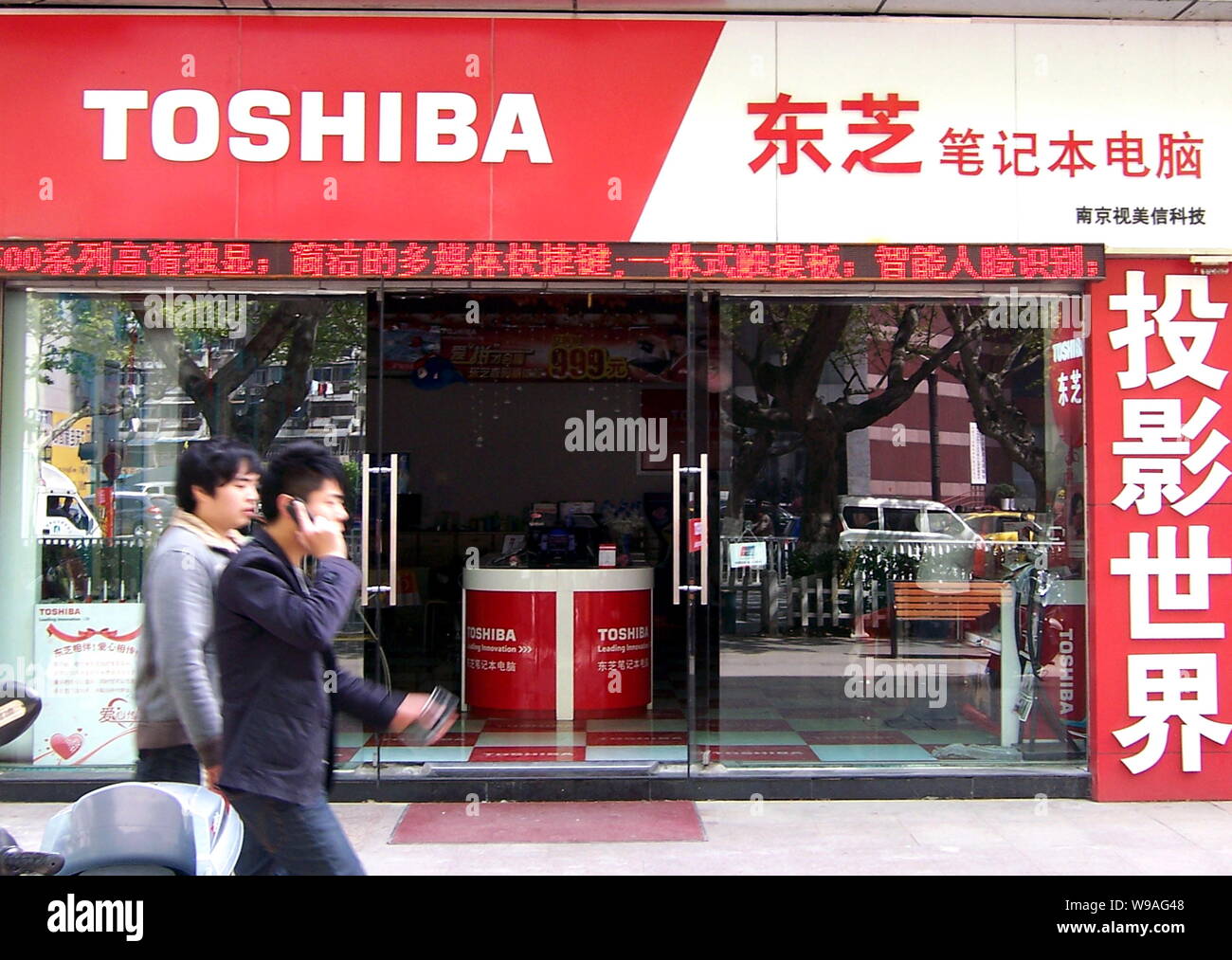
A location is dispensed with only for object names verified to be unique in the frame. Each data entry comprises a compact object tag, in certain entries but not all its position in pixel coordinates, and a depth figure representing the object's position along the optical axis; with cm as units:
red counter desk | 851
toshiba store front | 667
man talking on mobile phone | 312
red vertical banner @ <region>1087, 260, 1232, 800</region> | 670
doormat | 608
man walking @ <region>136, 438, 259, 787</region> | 348
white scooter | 330
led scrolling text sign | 659
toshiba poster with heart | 682
